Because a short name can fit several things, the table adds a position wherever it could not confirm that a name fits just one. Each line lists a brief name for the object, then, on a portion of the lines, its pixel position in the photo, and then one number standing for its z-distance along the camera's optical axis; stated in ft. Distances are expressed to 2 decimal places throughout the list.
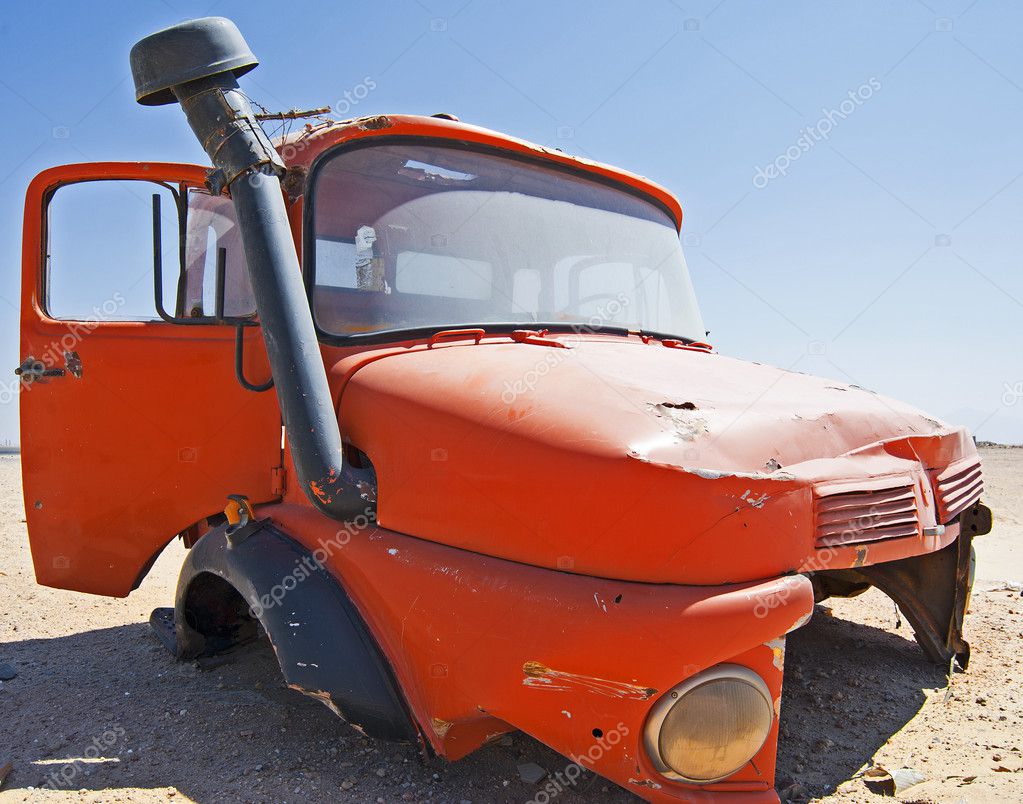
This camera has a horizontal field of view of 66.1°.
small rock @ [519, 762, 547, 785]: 8.39
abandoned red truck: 6.64
